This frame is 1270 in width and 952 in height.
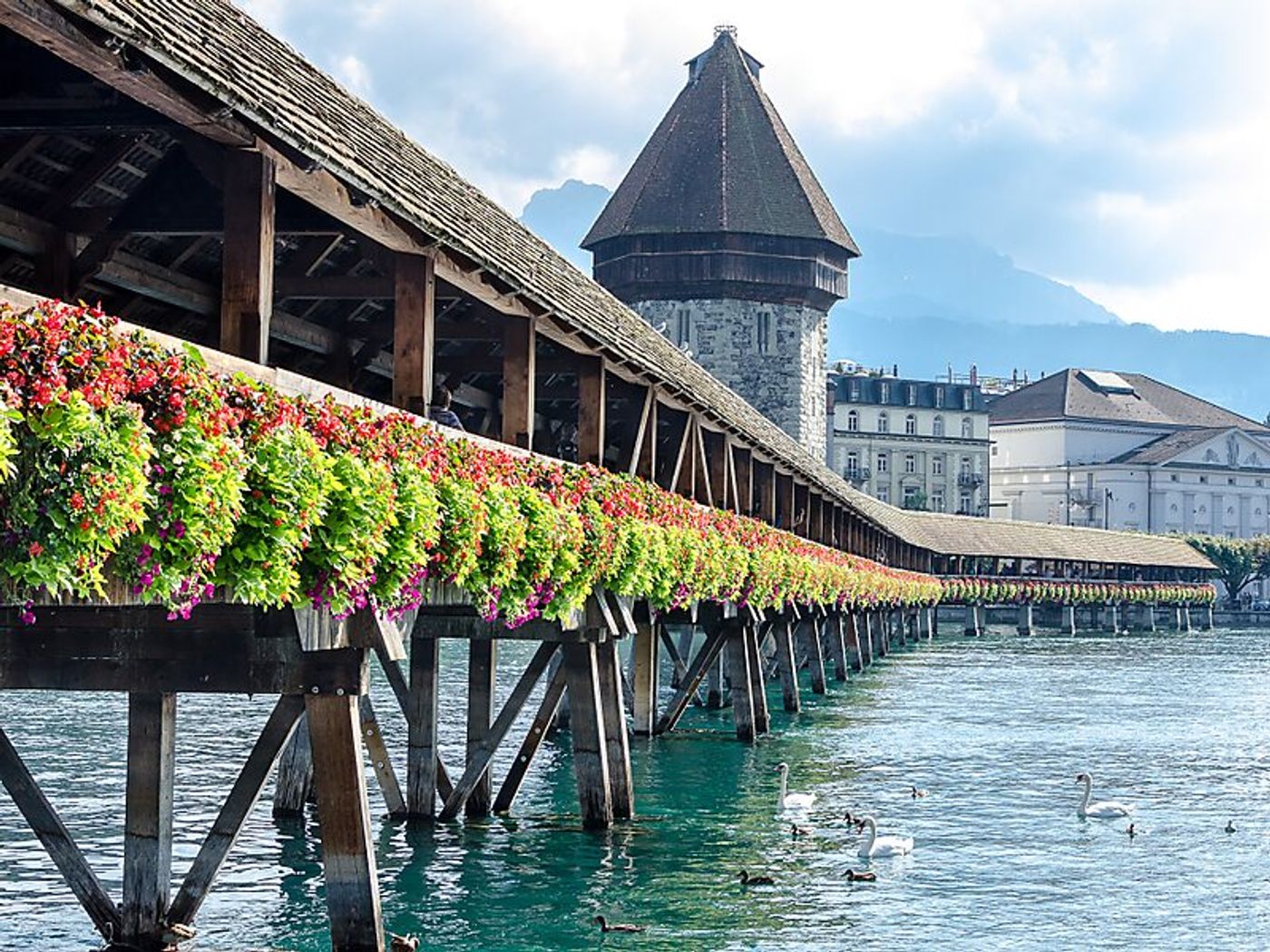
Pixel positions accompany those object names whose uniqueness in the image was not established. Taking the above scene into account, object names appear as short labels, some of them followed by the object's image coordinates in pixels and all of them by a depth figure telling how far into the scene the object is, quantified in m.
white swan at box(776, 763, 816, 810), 19.98
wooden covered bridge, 9.03
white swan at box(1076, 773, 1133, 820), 20.31
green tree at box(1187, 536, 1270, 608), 102.94
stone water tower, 66.81
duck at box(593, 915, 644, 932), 13.57
